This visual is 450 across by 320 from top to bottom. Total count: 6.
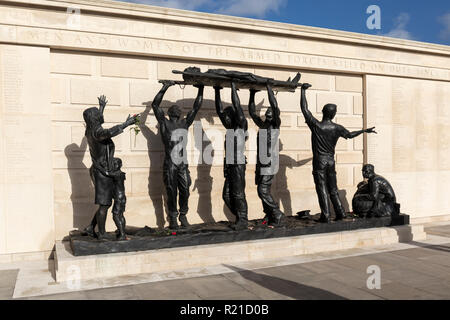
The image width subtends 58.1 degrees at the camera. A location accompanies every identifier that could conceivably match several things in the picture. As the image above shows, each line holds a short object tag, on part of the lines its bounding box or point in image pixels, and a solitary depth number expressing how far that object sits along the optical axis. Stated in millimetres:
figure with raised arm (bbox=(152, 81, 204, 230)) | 7070
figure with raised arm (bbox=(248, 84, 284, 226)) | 7430
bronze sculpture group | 6215
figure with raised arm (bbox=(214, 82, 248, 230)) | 7130
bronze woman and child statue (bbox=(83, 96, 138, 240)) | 6121
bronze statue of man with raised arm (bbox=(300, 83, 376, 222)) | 7738
